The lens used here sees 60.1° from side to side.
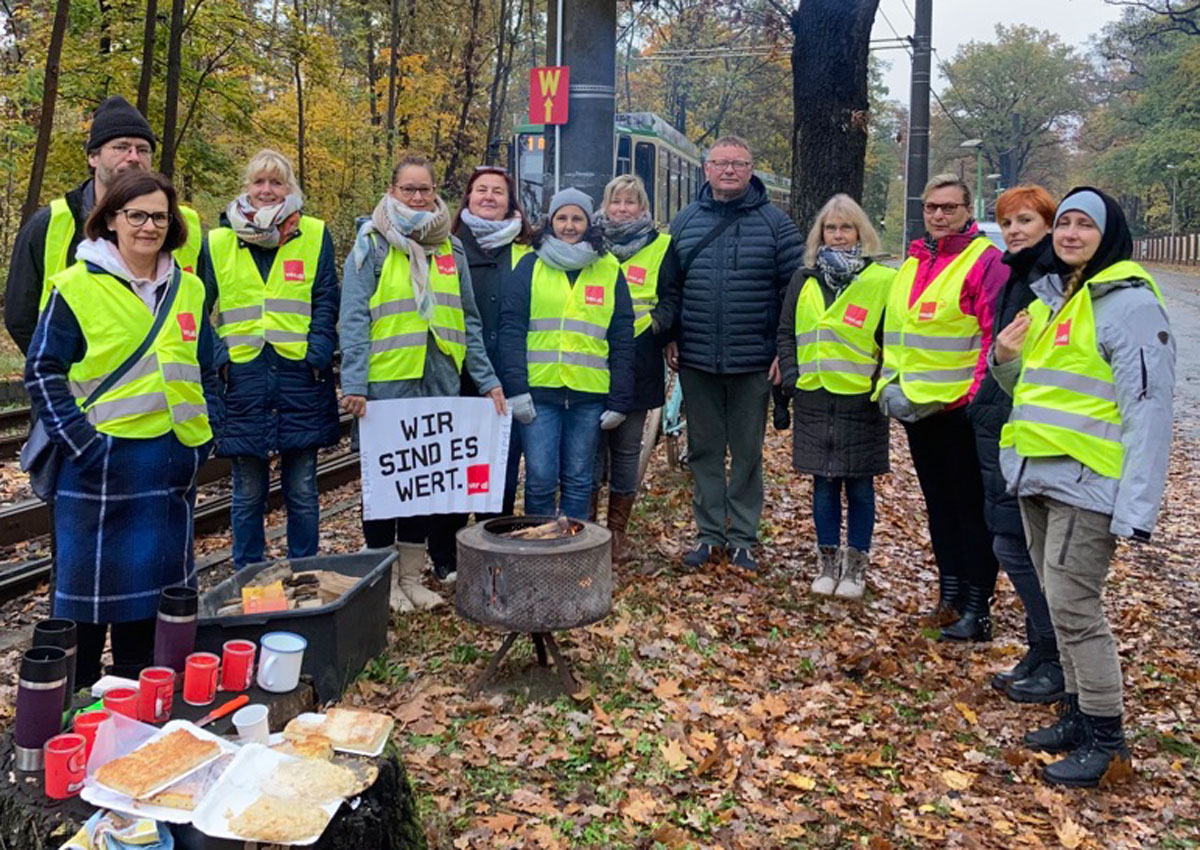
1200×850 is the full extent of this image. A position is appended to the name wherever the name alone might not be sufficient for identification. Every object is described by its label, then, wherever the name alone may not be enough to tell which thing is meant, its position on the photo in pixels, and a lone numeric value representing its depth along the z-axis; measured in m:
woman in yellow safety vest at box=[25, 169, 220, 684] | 3.99
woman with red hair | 4.87
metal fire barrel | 4.57
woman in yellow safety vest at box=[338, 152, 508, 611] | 5.59
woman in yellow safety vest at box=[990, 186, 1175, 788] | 3.93
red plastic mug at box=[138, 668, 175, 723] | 3.39
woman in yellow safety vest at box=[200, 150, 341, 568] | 5.32
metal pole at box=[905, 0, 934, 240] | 16.86
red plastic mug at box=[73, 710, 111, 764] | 3.00
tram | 18.12
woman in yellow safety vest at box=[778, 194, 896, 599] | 6.18
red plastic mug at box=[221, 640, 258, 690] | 3.72
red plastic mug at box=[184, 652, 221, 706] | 3.54
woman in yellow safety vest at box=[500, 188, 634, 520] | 6.02
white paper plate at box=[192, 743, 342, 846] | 2.74
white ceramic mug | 3.74
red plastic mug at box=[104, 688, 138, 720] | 3.28
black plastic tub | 4.44
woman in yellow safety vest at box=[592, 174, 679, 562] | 6.77
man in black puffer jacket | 6.57
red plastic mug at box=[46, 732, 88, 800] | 2.89
